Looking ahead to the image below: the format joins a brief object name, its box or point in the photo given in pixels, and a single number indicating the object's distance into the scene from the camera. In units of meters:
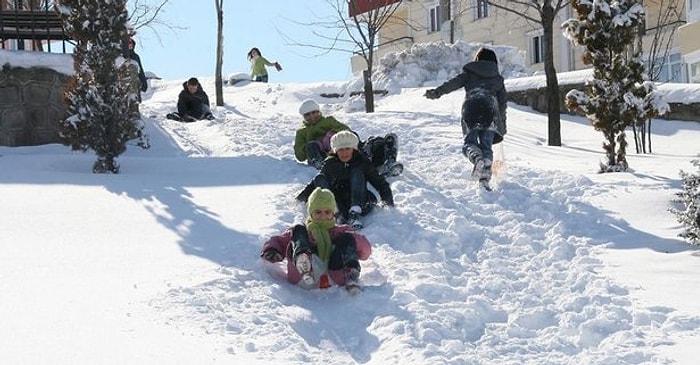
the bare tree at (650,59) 15.09
